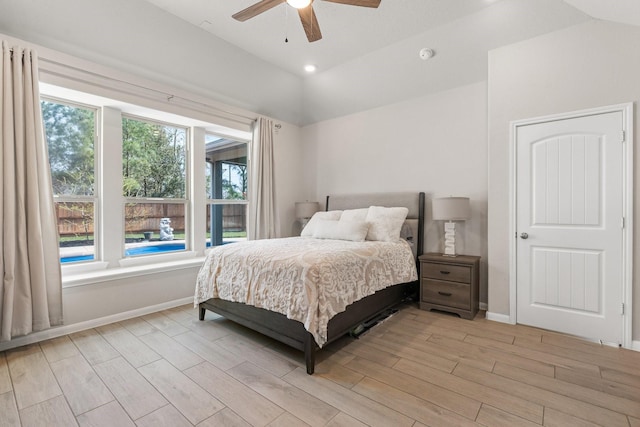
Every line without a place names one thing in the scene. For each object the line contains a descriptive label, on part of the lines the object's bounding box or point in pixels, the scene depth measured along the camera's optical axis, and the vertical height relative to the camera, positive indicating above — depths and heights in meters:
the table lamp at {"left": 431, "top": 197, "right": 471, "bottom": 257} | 3.26 -0.02
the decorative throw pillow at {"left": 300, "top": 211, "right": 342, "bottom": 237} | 4.04 -0.14
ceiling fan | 2.10 +1.44
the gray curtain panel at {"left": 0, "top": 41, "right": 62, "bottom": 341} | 2.38 +0.05
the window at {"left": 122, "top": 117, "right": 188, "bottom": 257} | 3.59 +0.30
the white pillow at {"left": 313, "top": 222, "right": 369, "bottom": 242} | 3.40 -0.26
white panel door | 2.55 -0.17
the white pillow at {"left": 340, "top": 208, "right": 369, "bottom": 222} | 3.65 -0.09
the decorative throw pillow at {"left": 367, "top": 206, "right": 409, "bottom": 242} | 3.51 -0.18
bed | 2.19 -0.85
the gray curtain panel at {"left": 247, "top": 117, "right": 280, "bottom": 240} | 4.38 +0.34
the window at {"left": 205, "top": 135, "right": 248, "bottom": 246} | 4.40 +0.29
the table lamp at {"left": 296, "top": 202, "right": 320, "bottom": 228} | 4.73 -0.01
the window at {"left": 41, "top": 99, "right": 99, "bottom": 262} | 3.03 +0.39
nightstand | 3.15 -0.83
